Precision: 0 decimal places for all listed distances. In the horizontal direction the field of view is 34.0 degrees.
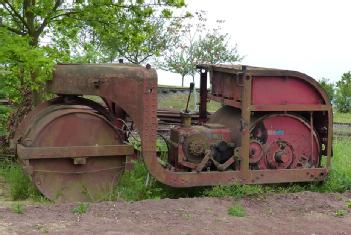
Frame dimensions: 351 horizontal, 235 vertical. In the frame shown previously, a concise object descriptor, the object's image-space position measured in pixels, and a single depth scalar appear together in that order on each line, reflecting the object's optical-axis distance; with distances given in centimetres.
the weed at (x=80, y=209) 645
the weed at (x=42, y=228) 575
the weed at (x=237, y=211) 685
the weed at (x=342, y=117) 2550
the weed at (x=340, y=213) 711
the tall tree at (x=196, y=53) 3166
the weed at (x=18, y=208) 639
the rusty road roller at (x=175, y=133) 737
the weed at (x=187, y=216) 649
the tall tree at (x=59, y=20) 1023
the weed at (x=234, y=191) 760
